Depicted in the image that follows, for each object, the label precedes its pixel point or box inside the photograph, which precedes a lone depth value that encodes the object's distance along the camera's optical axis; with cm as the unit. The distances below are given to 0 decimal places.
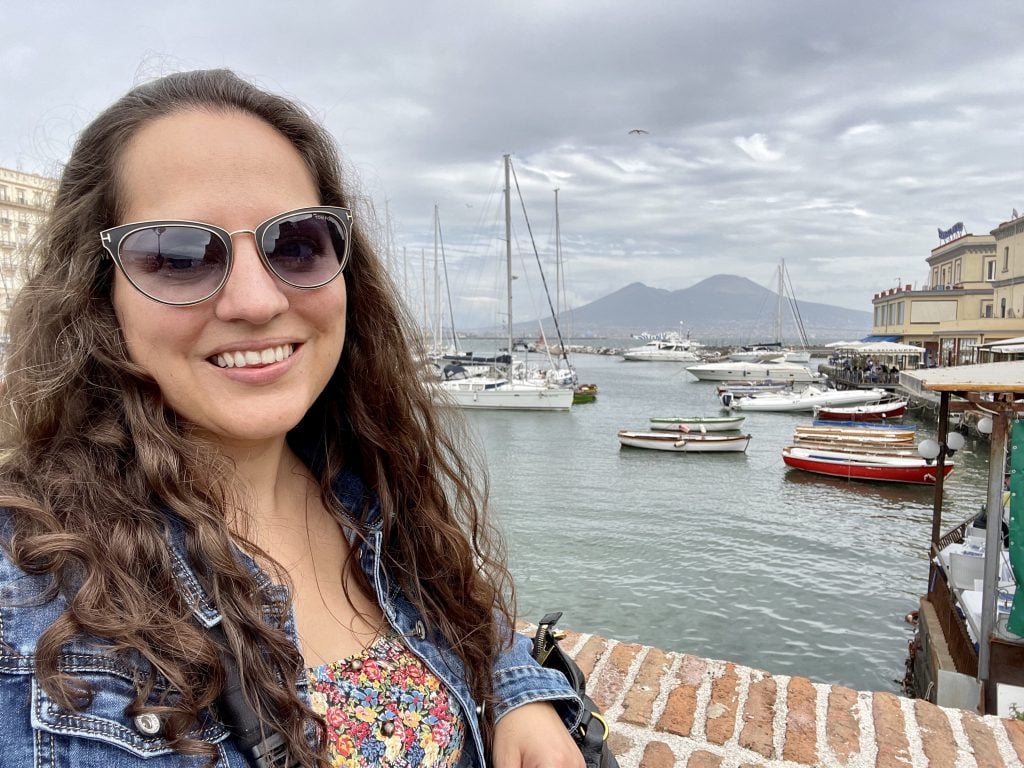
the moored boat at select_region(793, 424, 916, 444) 2155
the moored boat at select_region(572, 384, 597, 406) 4019
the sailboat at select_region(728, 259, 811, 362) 6438
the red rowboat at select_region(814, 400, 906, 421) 3028
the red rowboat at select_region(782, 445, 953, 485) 1905
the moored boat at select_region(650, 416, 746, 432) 2698
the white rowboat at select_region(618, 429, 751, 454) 2417
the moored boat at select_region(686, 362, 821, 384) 4791
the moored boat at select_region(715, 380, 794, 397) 4084
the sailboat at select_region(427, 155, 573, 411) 3378
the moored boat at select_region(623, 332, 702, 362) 9461
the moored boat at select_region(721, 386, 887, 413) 3528
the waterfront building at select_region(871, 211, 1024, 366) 3866
